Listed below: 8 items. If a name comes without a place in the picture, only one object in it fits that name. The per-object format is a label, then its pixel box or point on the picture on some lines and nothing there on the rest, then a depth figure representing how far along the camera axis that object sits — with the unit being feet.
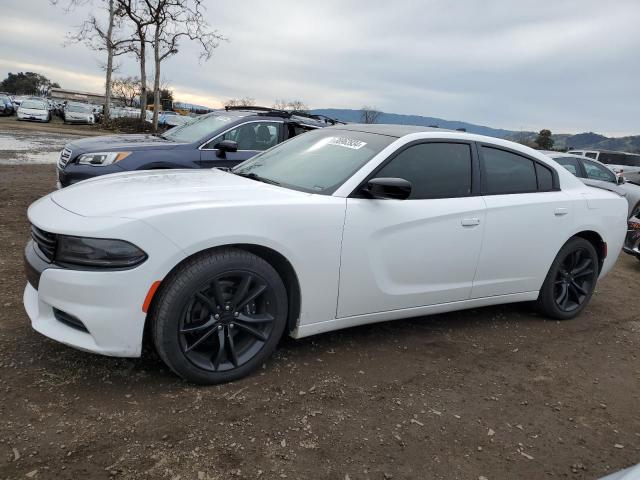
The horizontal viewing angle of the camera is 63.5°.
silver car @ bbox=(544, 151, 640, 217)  33.40
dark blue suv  20.38
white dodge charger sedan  8.63
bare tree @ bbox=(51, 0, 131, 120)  90.82
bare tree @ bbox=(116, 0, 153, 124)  85.35
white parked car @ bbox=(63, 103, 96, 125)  103.60
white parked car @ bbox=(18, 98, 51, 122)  103.09
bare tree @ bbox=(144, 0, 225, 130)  83.87
